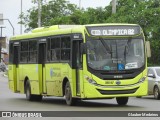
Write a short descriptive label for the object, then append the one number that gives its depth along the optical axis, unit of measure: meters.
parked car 29.47
